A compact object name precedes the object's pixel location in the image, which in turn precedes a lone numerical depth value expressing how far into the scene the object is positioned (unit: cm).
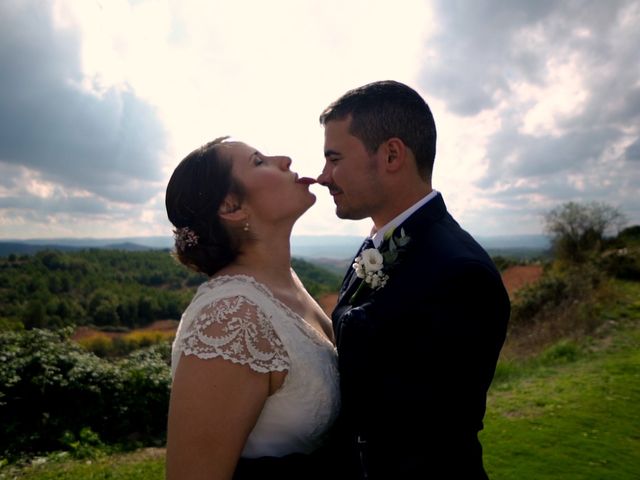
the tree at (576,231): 3203
